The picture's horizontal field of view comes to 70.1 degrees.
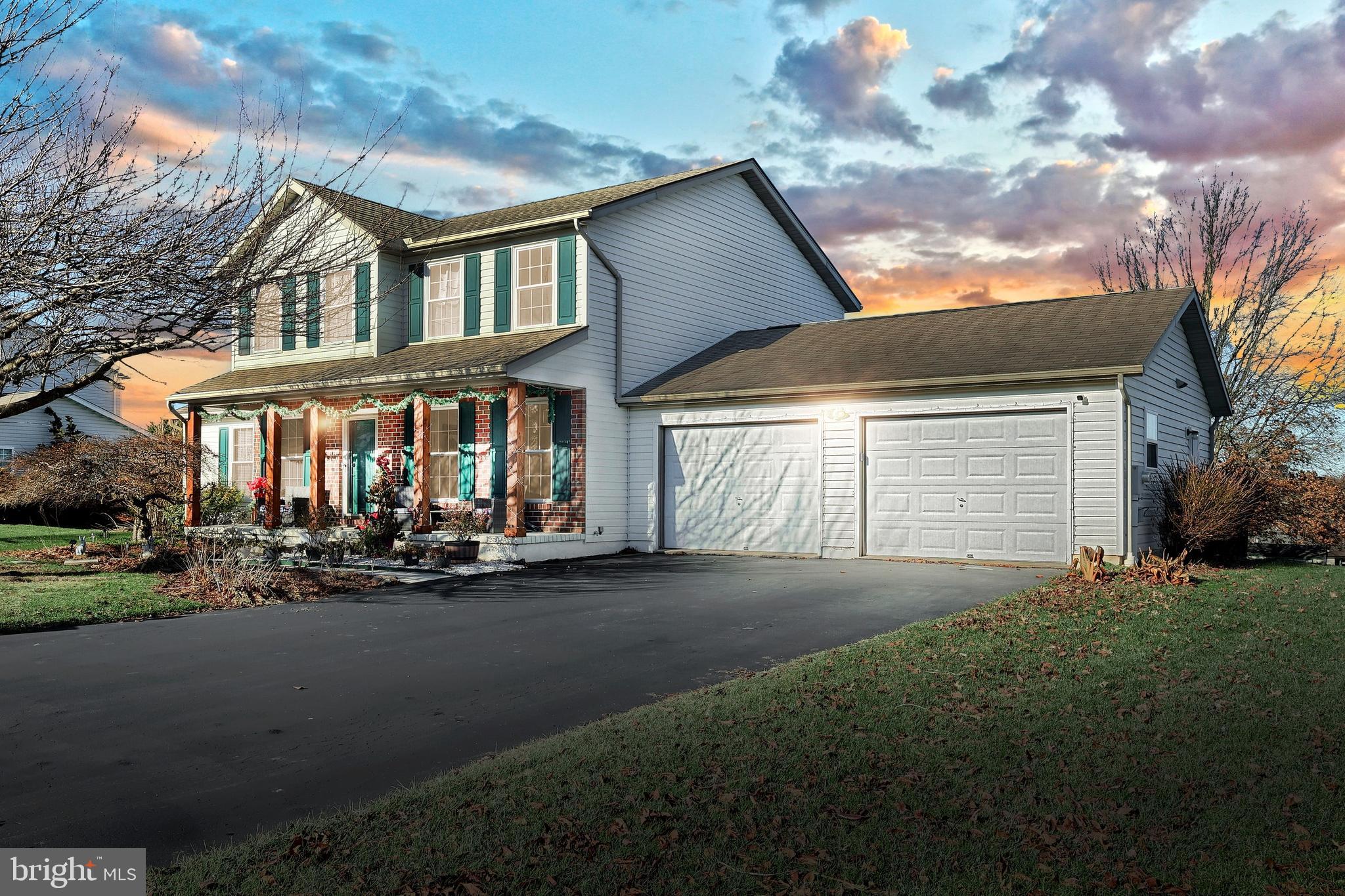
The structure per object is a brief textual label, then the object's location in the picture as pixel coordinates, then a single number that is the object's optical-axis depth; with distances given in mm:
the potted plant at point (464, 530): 15969
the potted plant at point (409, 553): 15828
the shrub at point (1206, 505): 15406
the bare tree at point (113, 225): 8070
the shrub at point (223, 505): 21672
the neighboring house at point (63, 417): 36469
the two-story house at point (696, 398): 15047
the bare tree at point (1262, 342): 23922
